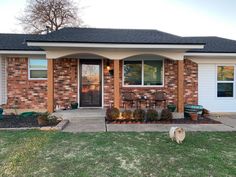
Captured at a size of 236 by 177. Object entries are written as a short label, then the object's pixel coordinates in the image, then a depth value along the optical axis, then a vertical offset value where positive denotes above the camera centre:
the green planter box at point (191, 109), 8.85 -0.95
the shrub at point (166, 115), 7.68 -1.04
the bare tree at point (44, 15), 21.91 +7.66
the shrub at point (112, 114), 7.65 -1.00
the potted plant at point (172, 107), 9.03 -0.88
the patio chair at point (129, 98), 9.30 -0.52
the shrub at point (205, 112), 9.53 -1.15
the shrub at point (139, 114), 7.73 -1.02
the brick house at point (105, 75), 9.34 +0.54
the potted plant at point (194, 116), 8.16 -1.15
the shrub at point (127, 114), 7.83 -1.04
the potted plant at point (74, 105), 9.39 -0.82
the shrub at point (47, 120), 6.86 -1.09
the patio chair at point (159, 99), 9.33 -0.54
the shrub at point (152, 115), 7.66 -1.04
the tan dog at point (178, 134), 5.04 -1.16
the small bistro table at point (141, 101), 9.53 -0.65
